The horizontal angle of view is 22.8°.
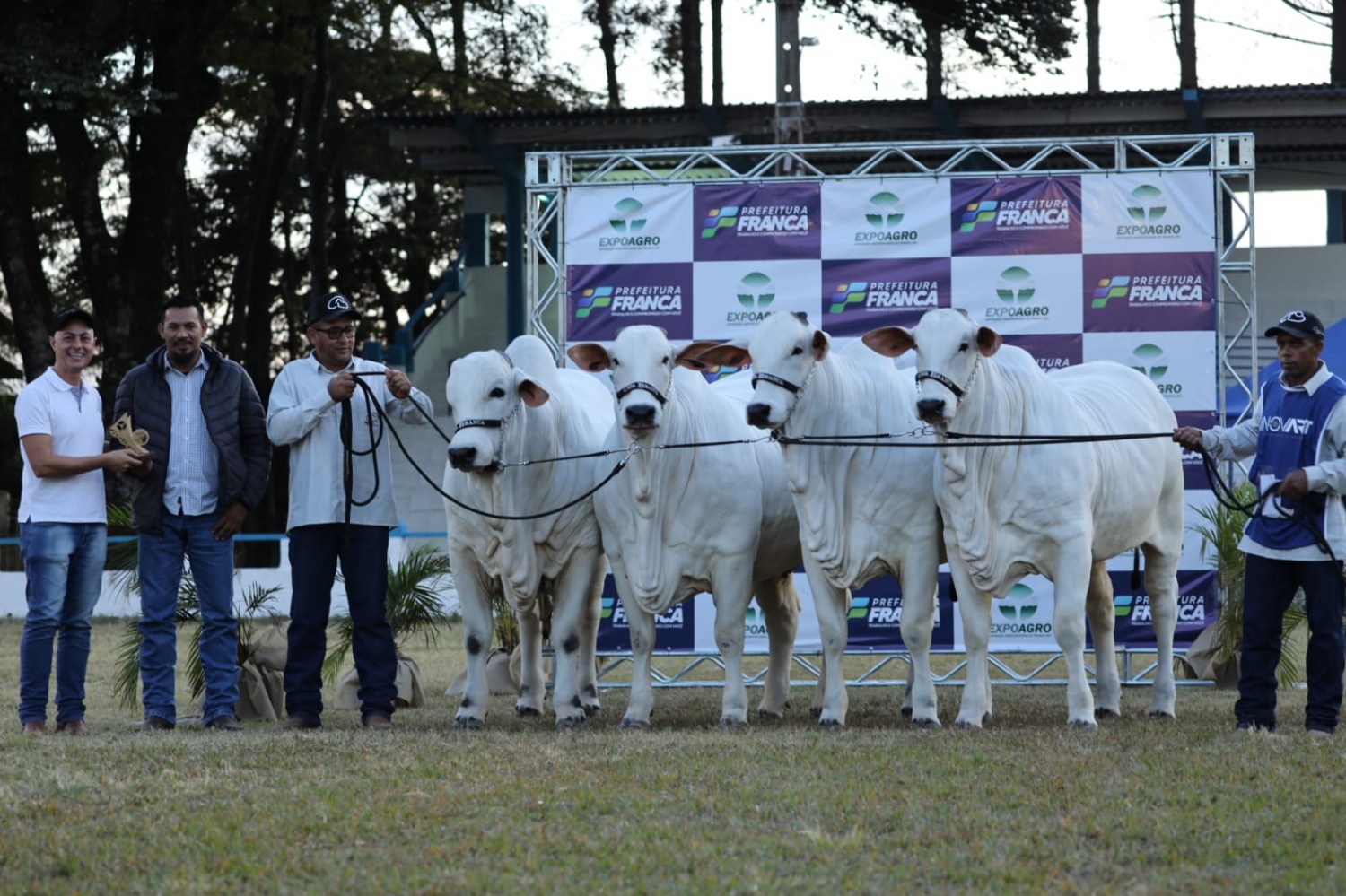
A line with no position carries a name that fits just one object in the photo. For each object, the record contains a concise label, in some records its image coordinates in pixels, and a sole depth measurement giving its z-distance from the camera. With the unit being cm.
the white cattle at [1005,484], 1676
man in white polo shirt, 1643
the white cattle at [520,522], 1717
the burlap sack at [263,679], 1959
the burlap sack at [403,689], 2117
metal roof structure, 4082
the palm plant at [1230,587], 2233
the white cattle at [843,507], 1720
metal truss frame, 2268
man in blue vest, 1552
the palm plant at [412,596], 2267
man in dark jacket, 1706
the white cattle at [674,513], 1720
